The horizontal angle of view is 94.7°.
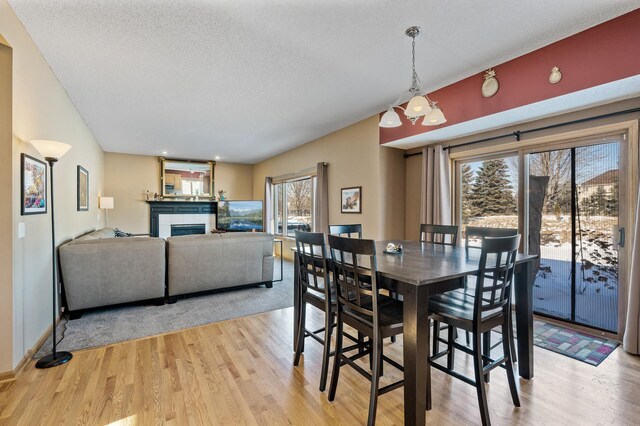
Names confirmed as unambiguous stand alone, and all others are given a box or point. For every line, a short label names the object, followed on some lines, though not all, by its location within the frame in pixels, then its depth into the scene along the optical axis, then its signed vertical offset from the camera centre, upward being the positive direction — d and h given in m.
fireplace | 7.84 -0.16
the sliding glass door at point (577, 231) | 2.92 -0.21
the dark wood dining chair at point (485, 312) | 1.68 -0.64
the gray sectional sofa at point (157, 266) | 3.33 -0.73
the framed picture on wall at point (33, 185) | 2.34 +0.20
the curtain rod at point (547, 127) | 2.72 +0.91
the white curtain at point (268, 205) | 7.93 +0.13
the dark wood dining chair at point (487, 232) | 2.51 -0.19
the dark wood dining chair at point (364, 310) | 1.70 -0.66
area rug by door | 2.54 -1.23
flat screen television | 8.29 -0.18
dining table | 1.58 -0.52
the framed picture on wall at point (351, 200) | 4.86 +0.18
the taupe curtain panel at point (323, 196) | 5.55 +0.26
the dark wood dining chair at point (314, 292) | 2.06 -0.63
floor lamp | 2.34 +0.40
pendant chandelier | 2.29 +0.81
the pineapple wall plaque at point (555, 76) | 2.58 +1.19
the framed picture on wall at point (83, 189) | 4.40 +0.30
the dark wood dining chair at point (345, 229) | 3.13 -0.21
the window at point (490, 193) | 3.68 +0.24
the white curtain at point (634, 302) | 2.53 -0.78
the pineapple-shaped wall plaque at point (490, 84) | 3.03 +1.32
